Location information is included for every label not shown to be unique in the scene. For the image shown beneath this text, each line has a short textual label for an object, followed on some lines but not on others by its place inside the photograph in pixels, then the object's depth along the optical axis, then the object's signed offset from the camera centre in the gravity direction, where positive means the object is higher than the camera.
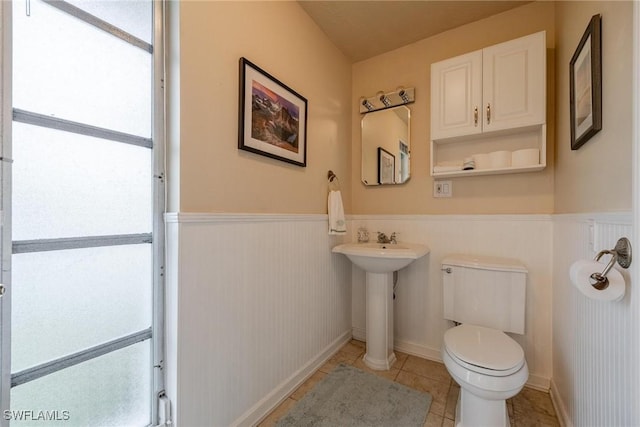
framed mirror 2.17 +0.57
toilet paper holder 0.73 -0.14
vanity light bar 2.14 +0.96
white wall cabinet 1.61 +0.75
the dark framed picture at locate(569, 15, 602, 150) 0.99 +0.54
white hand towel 2.00 -0.01
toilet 1.16 -0.67
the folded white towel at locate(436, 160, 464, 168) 1.93 +0.37
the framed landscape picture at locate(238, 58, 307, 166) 1.36 +0.55
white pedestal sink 1.82 -0.67
